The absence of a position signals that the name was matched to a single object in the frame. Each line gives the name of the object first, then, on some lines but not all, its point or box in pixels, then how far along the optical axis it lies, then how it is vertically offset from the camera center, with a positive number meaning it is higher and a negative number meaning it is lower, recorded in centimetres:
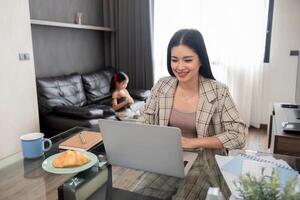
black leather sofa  291 -57
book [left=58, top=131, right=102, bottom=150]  133 -43
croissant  112 -43
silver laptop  97 -34
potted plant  57 -29
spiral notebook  105 -45
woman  138 -27
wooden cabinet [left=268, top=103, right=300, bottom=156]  184 -60
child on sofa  338 -49
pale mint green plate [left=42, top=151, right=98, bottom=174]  110 -46
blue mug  124 -41
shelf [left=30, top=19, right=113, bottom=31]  306 +38
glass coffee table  98 -49
